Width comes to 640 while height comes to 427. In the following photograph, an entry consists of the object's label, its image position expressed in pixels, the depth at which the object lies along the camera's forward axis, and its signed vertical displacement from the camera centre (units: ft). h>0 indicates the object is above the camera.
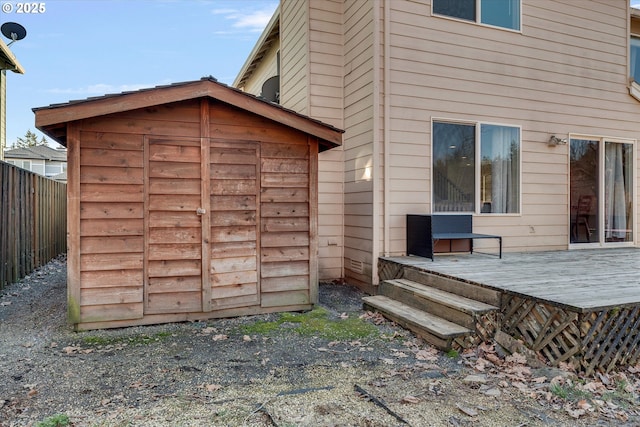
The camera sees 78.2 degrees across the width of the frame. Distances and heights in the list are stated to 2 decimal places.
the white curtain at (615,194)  22.43 +0.98
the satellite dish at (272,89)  25.94 +8.22
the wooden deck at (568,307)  9.46 -2.46
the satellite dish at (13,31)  29.48 +13.56
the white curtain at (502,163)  19.43 +2.38
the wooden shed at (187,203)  12.44 +0.23
